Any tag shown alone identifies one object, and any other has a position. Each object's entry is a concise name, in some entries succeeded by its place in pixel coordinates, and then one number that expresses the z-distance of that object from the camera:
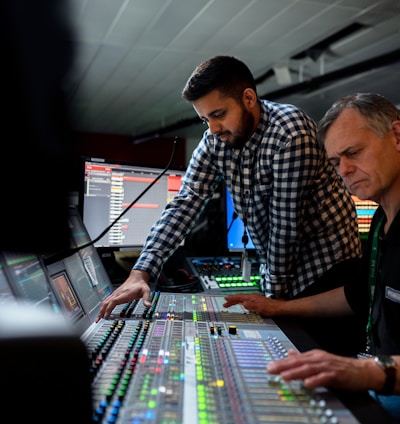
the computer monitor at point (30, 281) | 0.71
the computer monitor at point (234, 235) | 2.12
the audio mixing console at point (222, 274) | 1.66
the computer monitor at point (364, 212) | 2.79
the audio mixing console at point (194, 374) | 0.58
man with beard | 1.36
